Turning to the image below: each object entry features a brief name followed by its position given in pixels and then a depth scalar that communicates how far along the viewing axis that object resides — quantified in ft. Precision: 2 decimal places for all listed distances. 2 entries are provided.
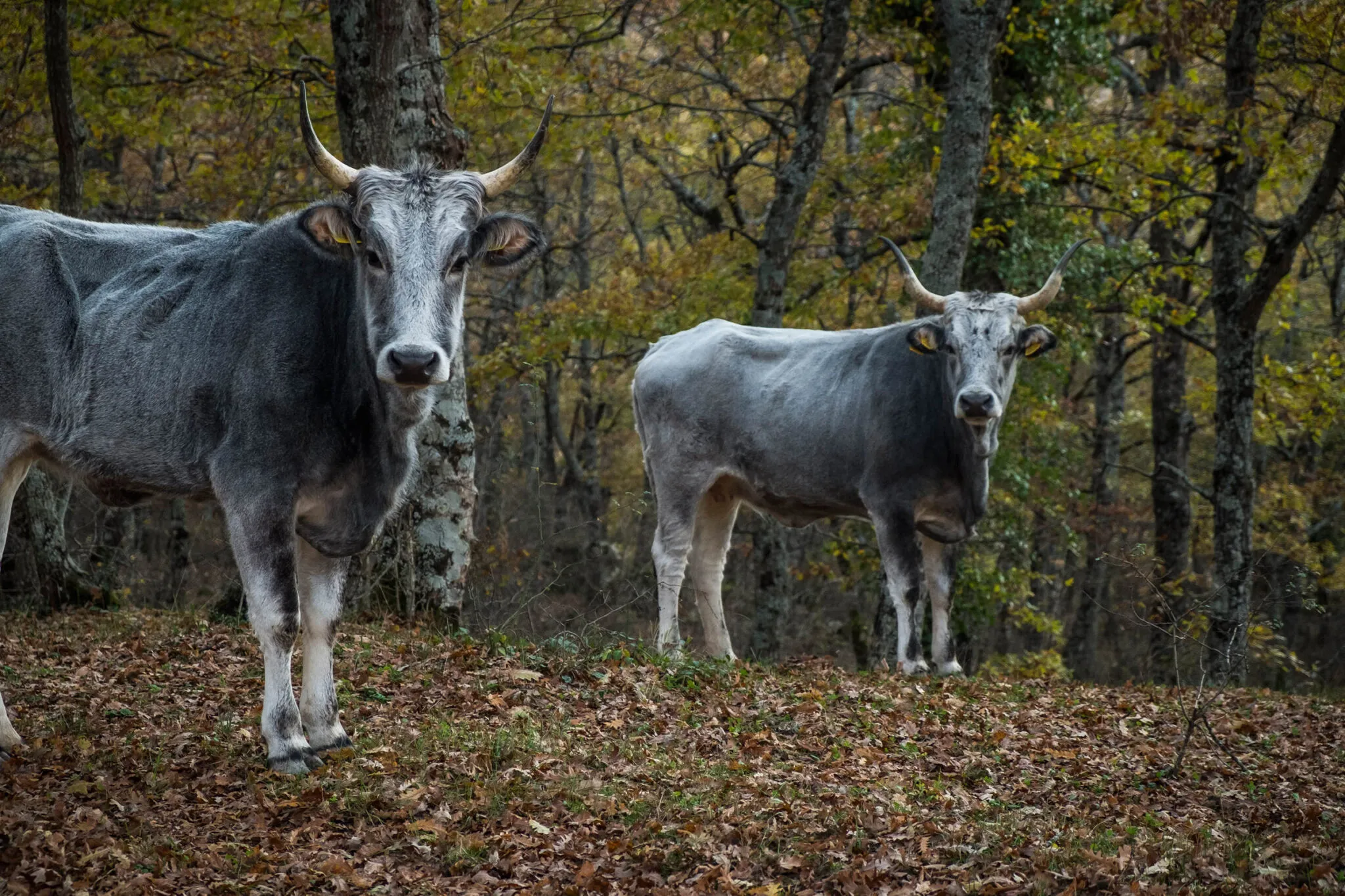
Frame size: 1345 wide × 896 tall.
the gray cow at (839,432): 35.35
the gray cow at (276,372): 20.76
